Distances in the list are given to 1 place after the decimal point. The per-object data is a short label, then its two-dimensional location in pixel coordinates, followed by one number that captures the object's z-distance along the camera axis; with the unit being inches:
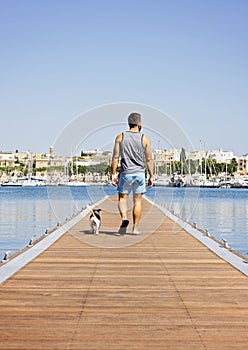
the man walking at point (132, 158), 415.5
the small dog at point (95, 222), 474.9
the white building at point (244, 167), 7783.0
